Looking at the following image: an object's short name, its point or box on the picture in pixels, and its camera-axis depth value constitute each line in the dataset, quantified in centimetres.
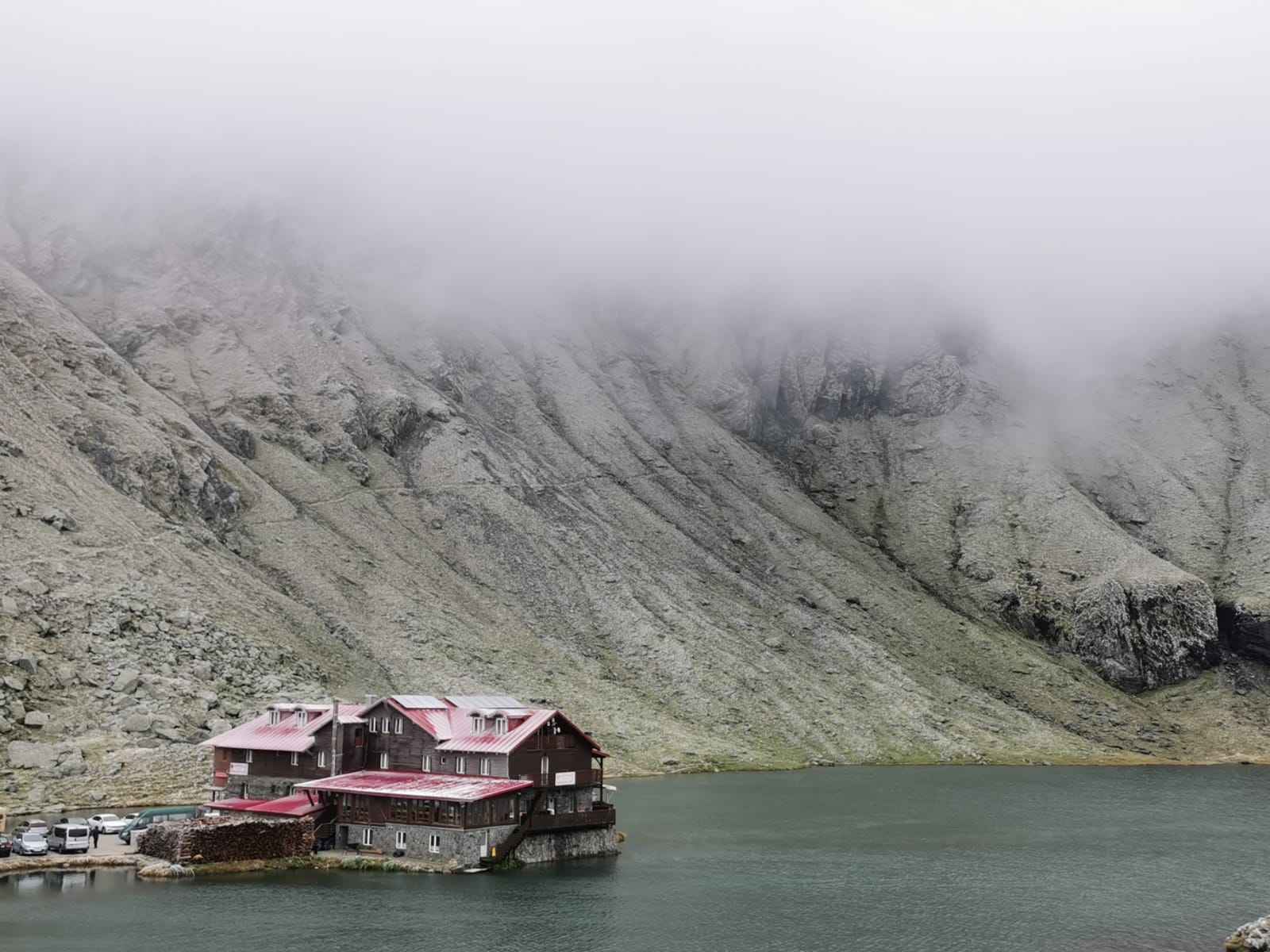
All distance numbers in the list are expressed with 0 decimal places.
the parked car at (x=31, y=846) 6919
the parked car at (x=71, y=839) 7044
